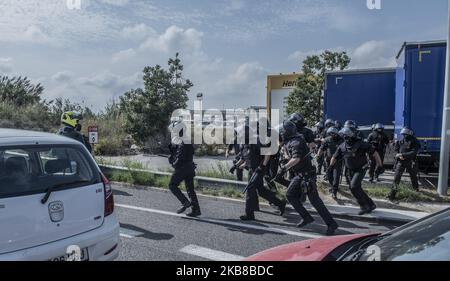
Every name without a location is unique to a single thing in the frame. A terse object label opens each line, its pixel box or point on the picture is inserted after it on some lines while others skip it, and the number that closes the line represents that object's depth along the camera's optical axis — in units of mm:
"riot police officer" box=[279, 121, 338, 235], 6180
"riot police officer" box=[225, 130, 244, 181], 9203
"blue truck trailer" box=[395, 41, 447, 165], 9711
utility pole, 8406
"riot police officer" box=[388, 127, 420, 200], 8867
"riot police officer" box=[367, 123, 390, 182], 10438
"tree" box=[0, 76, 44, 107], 24766
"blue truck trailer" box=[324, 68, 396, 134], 12953
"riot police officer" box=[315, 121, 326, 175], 10977
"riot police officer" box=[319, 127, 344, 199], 8453
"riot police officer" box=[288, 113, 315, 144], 8492
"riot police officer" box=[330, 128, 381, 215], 7281
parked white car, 3191
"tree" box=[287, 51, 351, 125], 19328
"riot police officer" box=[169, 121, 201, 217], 7105
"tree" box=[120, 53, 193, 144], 17516
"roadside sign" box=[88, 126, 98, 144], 11113
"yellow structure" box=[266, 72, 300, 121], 19516
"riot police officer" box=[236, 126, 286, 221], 6980
